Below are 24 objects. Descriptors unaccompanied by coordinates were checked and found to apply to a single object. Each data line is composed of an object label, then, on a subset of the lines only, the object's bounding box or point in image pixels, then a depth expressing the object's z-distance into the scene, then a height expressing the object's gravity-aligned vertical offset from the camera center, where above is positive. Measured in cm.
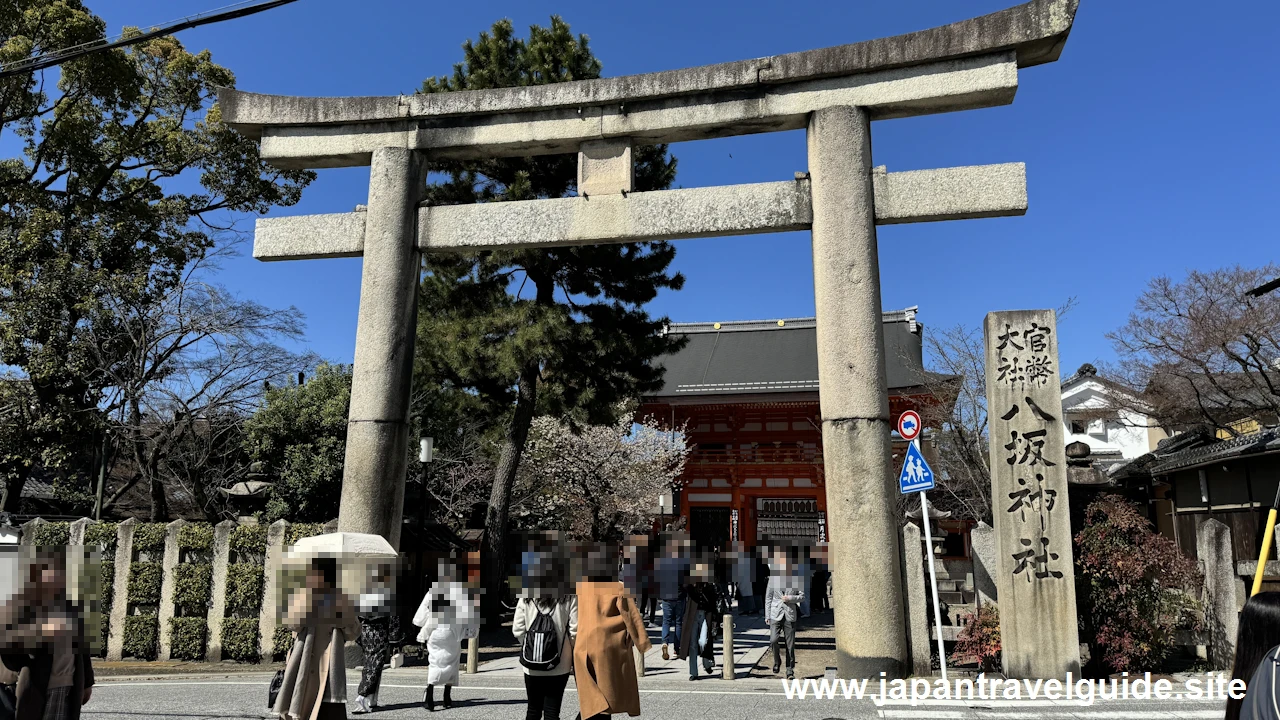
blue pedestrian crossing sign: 761 +60
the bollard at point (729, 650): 882 -130
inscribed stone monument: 709 +37
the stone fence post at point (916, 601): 825 -68
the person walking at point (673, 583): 973 -63
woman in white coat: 720 -92
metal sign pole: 715 -45
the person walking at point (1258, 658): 242 -37
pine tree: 1230 +370
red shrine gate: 2270 +273
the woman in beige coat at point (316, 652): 409 -65
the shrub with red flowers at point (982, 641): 781 -103
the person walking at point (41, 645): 337 -53
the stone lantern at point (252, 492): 1279 +53
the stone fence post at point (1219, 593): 811 -53
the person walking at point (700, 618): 893 -98
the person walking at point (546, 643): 478 -68
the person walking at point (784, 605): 936 -84
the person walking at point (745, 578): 1219 -85
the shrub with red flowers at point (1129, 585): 759 -43
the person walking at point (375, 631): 468 -102
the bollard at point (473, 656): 912 -145
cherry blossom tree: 2050 +143
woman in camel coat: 470 -69
